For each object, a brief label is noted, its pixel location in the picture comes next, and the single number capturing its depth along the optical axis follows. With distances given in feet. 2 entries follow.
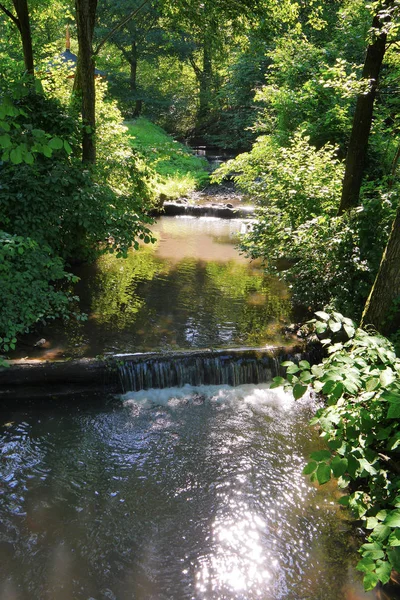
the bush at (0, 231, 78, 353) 20.20
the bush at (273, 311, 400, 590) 8.20
